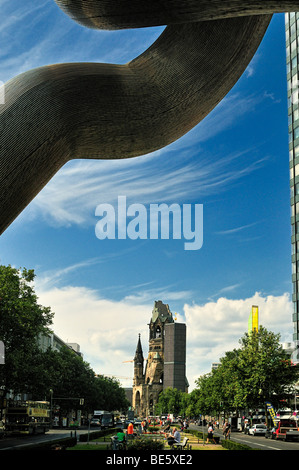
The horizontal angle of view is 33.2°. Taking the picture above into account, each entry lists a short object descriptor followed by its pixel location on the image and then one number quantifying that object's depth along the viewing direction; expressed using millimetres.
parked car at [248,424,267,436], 53097
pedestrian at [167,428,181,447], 23848
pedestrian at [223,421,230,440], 40719
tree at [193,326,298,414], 48594
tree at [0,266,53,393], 38156
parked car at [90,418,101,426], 85250
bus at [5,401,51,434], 46719
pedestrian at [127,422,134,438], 31962
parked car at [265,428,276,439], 45875
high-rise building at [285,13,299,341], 68312
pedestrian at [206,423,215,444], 39959
